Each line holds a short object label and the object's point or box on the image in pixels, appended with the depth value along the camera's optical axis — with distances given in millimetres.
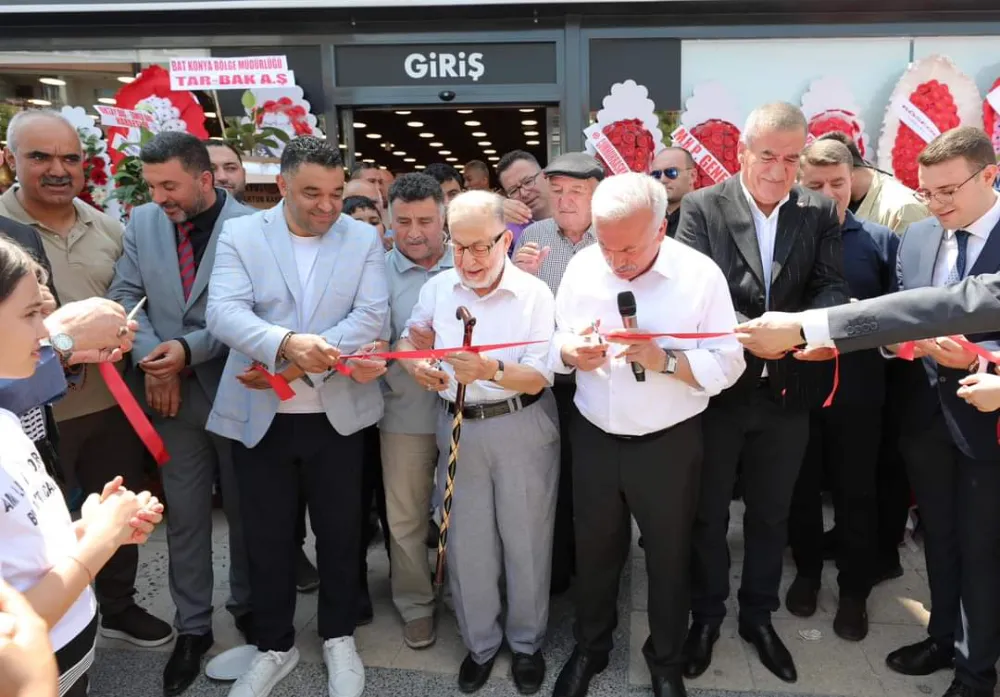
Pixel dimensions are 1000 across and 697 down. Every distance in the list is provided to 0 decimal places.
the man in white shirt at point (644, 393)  2629
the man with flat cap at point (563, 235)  3430
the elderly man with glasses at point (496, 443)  2861
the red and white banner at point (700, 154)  5883
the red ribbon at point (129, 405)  2494
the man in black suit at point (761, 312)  2988
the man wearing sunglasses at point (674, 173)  4629
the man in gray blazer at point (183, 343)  3230
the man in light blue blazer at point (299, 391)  2951
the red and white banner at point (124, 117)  5559
